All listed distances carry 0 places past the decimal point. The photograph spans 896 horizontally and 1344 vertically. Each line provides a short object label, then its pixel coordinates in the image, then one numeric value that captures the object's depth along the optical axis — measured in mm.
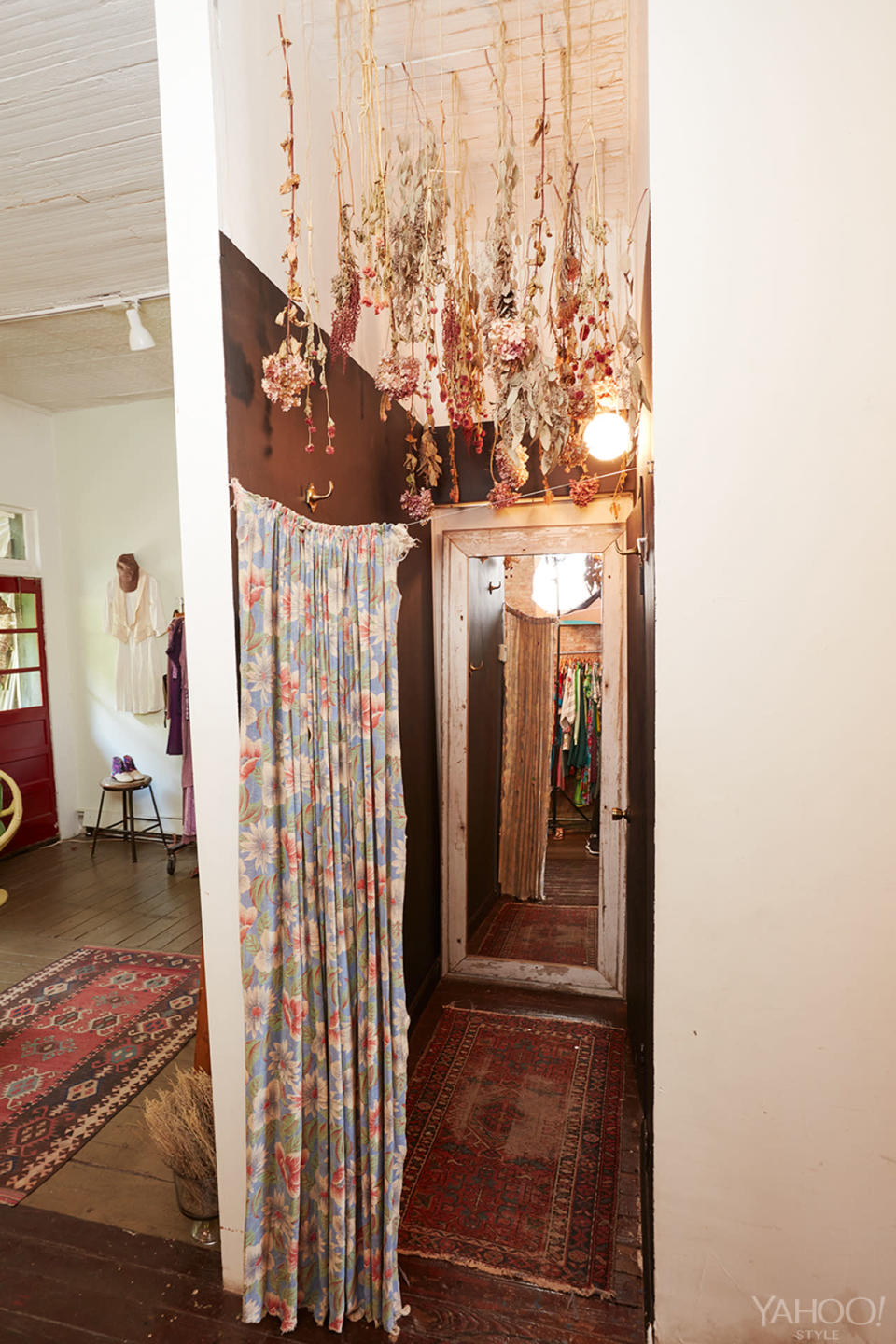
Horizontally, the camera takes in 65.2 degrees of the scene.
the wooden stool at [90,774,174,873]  5184
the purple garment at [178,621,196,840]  4570
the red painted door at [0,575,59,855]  5219
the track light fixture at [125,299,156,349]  3473
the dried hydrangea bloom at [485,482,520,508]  2266
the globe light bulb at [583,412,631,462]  2514
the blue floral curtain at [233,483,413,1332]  1697
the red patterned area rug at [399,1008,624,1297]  1954
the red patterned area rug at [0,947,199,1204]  2428
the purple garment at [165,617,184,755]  4918
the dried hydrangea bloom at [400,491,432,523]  2204
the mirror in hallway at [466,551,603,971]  3244
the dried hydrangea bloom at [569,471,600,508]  2467
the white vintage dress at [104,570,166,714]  5379
